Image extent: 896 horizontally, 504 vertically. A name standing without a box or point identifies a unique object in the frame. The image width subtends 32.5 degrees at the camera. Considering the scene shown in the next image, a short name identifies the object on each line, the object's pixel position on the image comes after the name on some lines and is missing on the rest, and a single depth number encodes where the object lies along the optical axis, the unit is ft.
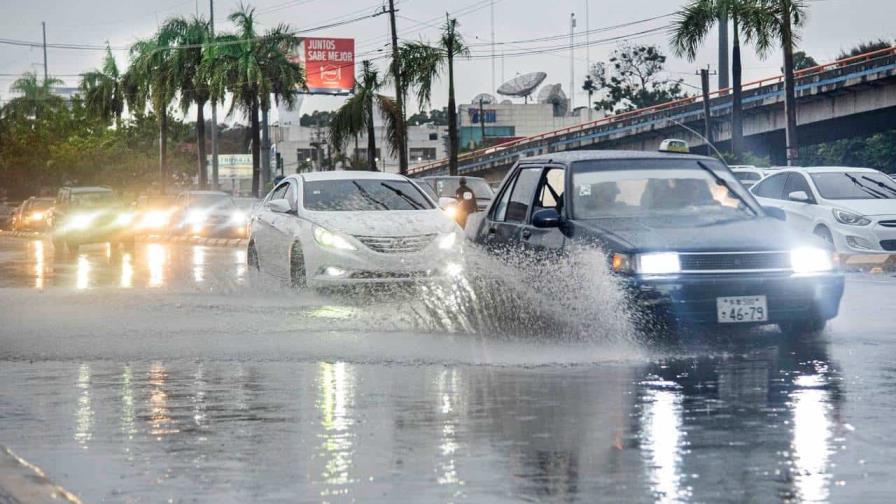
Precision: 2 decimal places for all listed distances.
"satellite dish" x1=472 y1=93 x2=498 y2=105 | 508.94
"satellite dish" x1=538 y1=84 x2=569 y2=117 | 514.64
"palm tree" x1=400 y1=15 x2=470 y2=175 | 181.57
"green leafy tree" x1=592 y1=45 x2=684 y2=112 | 414.82
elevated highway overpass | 225.35
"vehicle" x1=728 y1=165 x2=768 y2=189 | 98.97
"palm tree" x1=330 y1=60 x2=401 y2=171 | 210.18
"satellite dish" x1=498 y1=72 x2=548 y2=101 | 450.66
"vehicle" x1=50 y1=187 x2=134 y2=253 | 113.60
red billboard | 384.27
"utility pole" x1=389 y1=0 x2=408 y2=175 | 190.60
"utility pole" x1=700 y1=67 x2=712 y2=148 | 246.27
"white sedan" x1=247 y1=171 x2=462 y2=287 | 56.95
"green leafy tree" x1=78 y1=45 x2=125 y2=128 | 281.74
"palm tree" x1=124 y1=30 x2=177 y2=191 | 228.84
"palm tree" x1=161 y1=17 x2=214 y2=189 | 226.58
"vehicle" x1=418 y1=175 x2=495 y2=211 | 118.42
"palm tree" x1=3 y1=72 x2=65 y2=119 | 405.39
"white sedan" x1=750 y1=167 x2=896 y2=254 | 75.31
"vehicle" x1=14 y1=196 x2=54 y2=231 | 194.29
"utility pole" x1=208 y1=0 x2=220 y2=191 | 234.56
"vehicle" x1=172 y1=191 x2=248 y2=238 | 141.59
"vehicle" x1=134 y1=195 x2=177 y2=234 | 150.20
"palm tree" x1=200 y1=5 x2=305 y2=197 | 209.56
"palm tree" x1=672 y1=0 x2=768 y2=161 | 157.07
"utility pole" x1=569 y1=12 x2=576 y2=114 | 429.05
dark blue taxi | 38.50
